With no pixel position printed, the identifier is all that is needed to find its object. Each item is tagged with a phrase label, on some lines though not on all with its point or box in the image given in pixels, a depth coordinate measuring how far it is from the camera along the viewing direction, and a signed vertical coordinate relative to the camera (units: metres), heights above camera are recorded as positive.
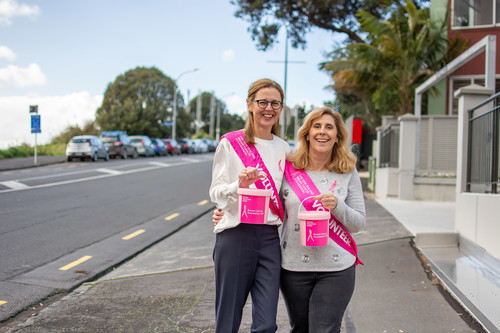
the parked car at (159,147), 38.23 +0.27
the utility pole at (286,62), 29.93 +6.15
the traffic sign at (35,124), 24.56 +1.29
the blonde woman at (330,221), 2.64 -0.40
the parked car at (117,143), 30.33 +0.42
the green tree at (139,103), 54.06 +5.83
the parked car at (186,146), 45.31 +0.45
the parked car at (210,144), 53.06 +0.80
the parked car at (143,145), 34.28 +0.36
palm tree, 15.66 +3.54
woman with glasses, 2.68 -0.49
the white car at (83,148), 26.09 +0.05
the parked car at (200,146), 48.22 +0.50
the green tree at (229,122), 104.44 +6.87
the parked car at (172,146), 41.50 +0.36
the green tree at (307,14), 21.30 +6.65
